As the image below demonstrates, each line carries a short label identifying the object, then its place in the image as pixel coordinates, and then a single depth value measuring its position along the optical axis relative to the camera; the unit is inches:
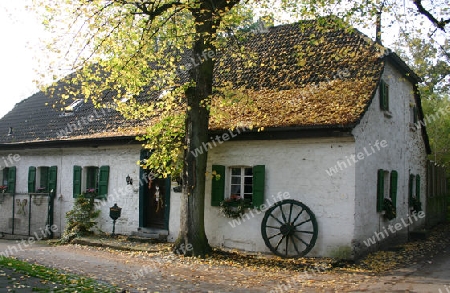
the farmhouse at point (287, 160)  450.9
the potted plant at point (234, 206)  493.4
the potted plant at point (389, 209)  532.3
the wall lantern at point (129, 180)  604.1
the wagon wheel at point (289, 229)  456.1
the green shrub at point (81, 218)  600.1
